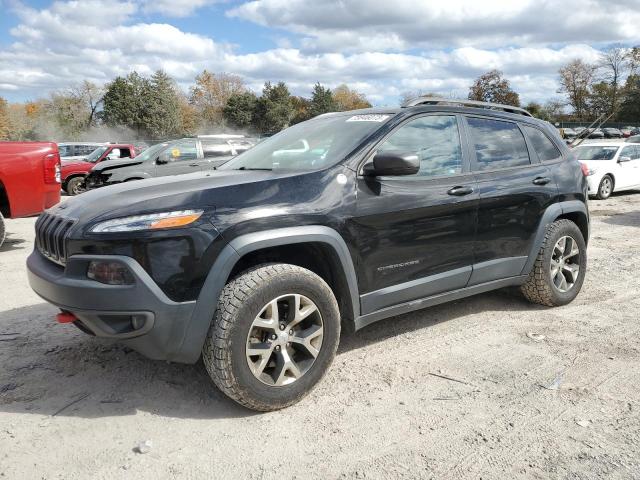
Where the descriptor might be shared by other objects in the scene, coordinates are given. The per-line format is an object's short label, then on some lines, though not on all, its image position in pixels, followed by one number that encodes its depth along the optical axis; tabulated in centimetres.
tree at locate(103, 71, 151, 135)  4988
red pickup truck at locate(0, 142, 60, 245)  704
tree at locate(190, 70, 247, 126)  7225
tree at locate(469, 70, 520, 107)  7575
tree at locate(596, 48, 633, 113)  7374
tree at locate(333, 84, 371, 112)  8781
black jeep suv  280
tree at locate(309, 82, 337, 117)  6353
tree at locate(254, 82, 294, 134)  5581
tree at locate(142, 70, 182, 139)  5053
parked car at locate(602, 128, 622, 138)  5606
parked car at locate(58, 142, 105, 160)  2173
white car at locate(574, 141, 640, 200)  1416
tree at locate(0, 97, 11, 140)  5522
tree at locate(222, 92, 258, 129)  5650
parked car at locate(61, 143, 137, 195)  1555
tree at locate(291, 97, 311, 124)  6494
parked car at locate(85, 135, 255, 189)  1186
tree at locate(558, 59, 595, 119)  7804
